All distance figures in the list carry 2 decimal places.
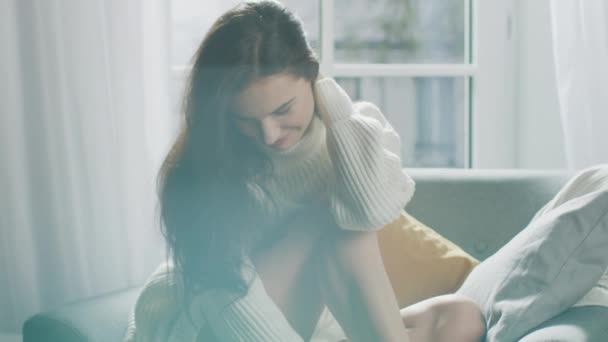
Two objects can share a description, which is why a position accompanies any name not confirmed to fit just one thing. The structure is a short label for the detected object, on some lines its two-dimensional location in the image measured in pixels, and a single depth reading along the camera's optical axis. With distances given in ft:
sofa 9.80
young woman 8.07
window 12.15
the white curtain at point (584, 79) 10.68
